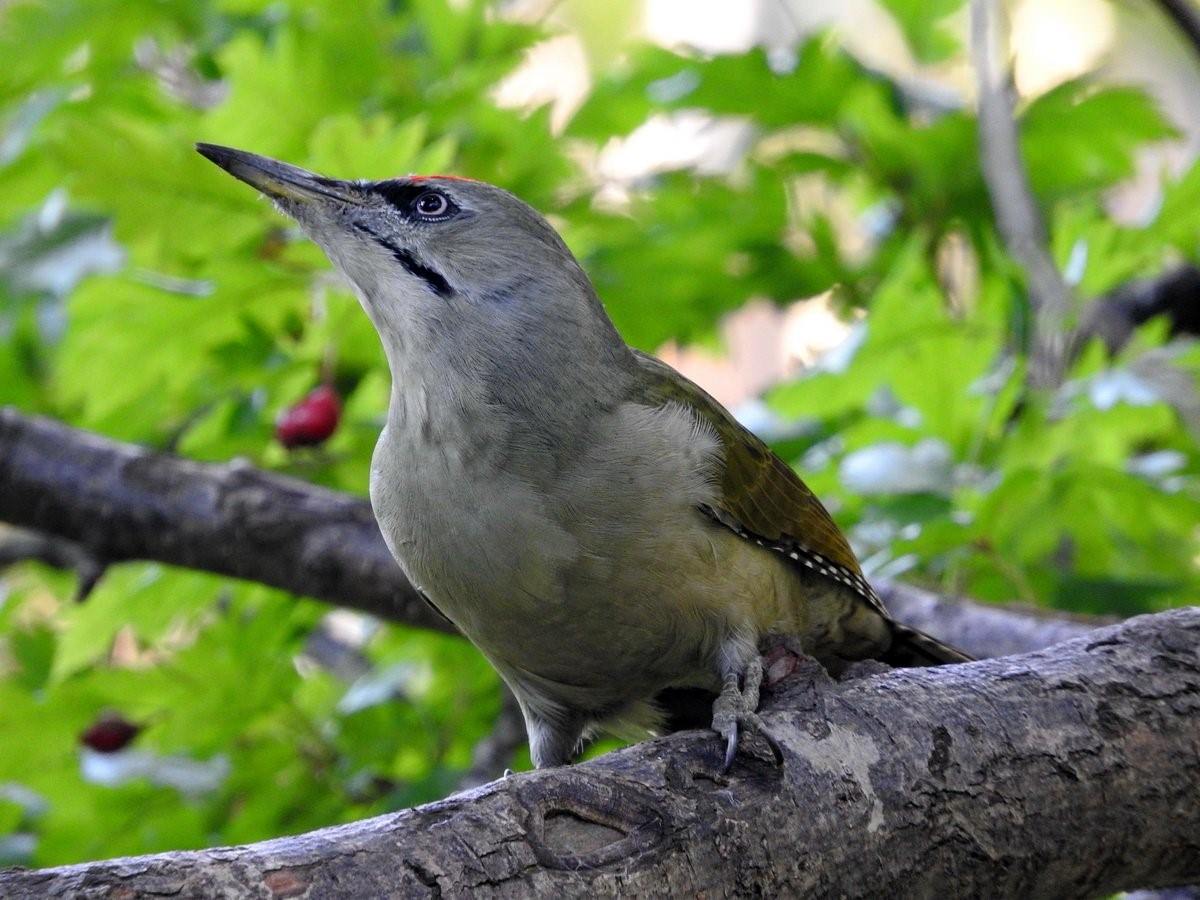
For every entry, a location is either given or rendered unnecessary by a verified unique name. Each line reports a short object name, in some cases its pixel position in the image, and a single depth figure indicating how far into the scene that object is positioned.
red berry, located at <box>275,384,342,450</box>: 8.41
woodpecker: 6.63
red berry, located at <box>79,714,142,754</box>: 9.06
